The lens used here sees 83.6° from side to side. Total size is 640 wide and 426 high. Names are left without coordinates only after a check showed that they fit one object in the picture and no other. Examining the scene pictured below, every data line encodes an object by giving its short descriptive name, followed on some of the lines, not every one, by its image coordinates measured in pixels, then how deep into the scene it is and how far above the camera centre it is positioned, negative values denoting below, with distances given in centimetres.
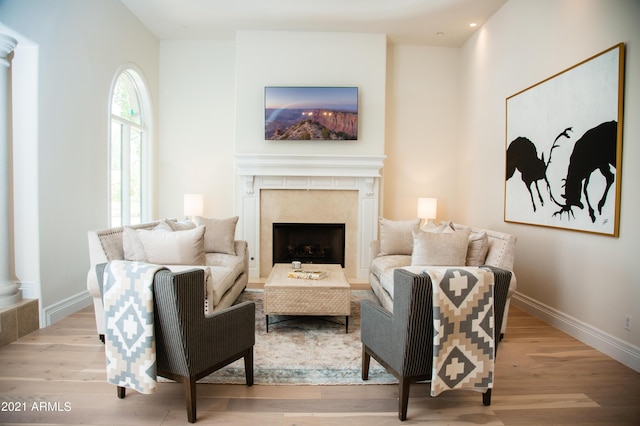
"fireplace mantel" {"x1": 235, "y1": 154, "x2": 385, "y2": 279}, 514 +23
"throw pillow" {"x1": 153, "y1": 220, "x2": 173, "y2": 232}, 346 -31
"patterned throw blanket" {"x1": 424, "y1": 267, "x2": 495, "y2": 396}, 179 -67
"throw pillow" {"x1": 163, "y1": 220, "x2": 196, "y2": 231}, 375 -31
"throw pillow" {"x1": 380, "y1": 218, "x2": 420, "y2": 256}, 416 -47
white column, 290 +4
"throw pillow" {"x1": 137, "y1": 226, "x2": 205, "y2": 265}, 315 -45
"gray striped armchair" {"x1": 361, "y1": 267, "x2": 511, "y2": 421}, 180 -69
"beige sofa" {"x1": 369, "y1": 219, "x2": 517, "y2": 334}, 312 -50
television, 511 +120
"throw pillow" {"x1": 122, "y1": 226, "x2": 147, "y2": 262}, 306 -44
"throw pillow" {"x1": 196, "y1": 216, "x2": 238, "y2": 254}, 407 -46
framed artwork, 279 +46
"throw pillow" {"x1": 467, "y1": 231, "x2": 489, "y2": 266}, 332 -48
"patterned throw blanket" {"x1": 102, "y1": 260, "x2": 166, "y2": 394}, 181 -67
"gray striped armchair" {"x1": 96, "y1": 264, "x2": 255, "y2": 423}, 178 -71
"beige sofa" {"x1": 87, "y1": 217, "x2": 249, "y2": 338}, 280 -50
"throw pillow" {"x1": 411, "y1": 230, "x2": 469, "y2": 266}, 333 -48
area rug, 234 -117
